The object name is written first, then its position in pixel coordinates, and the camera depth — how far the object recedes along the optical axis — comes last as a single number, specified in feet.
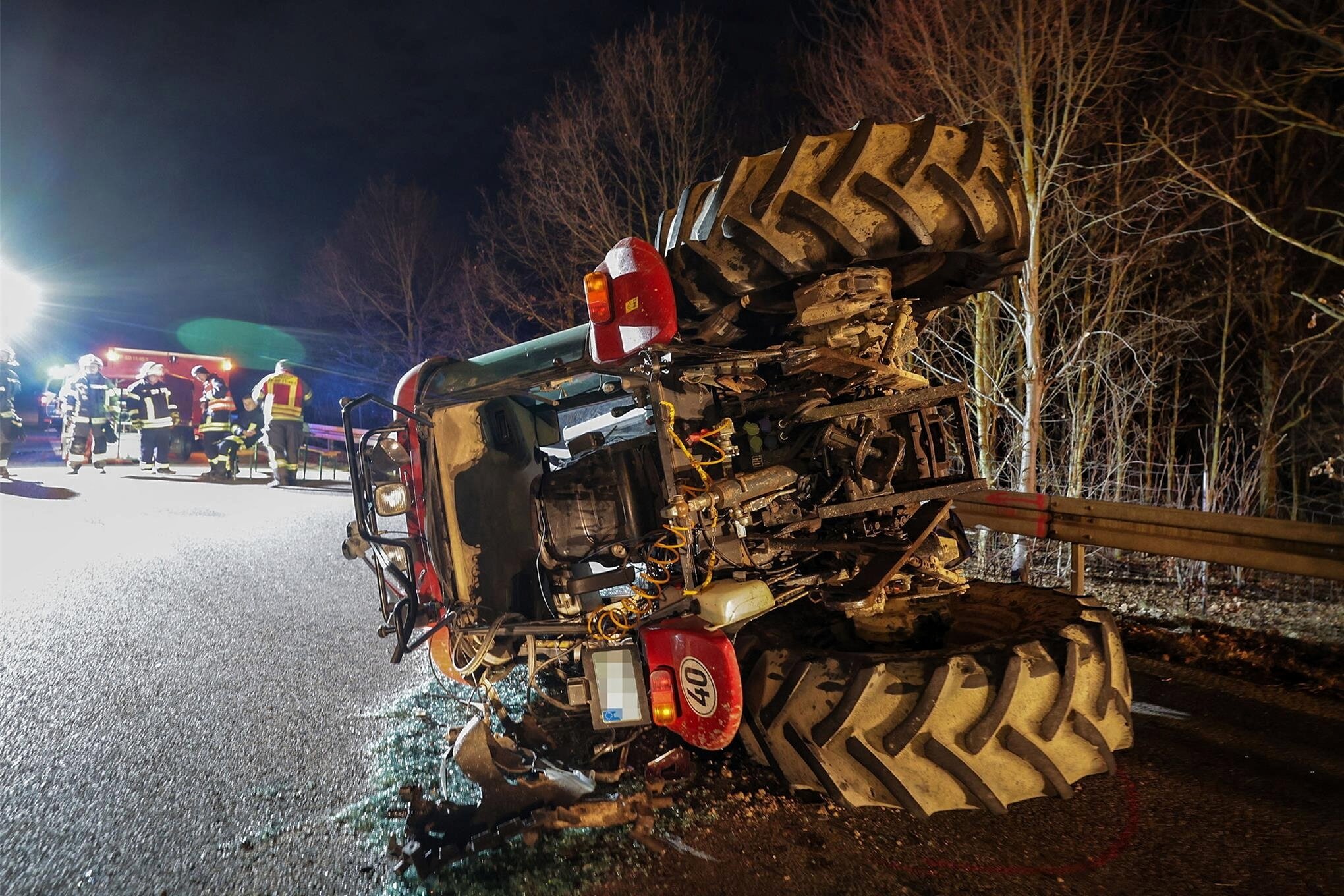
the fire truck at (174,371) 56.18
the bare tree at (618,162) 38.29
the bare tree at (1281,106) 20.29
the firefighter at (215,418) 42.86
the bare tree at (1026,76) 21.79
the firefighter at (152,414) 40.96
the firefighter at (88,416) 40.09
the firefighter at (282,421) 39.50
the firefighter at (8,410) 36.17
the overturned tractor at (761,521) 8.45
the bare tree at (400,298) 82.17
